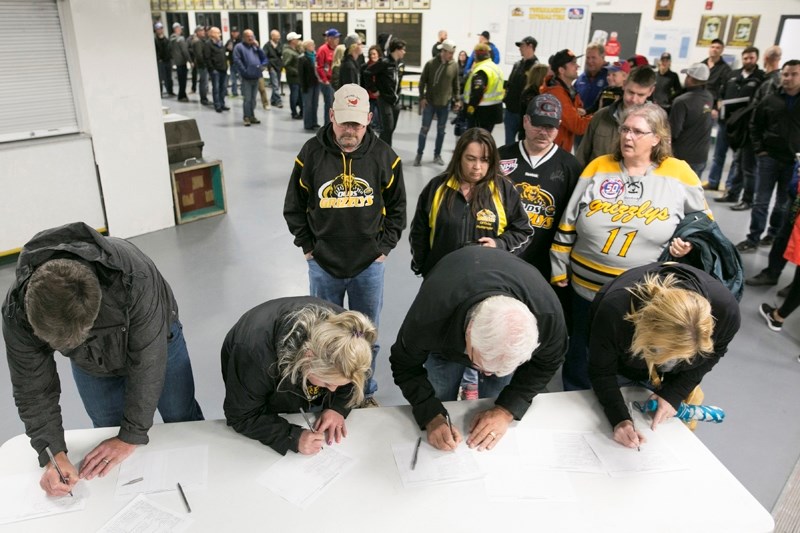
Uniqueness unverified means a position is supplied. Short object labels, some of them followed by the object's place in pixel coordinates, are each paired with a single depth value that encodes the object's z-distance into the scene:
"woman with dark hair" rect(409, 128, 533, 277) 2.36
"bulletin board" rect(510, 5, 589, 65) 9.08
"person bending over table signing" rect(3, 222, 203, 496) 1.24
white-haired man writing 1.48
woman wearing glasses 2.27
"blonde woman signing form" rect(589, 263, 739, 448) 1.54
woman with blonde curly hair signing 1.44
